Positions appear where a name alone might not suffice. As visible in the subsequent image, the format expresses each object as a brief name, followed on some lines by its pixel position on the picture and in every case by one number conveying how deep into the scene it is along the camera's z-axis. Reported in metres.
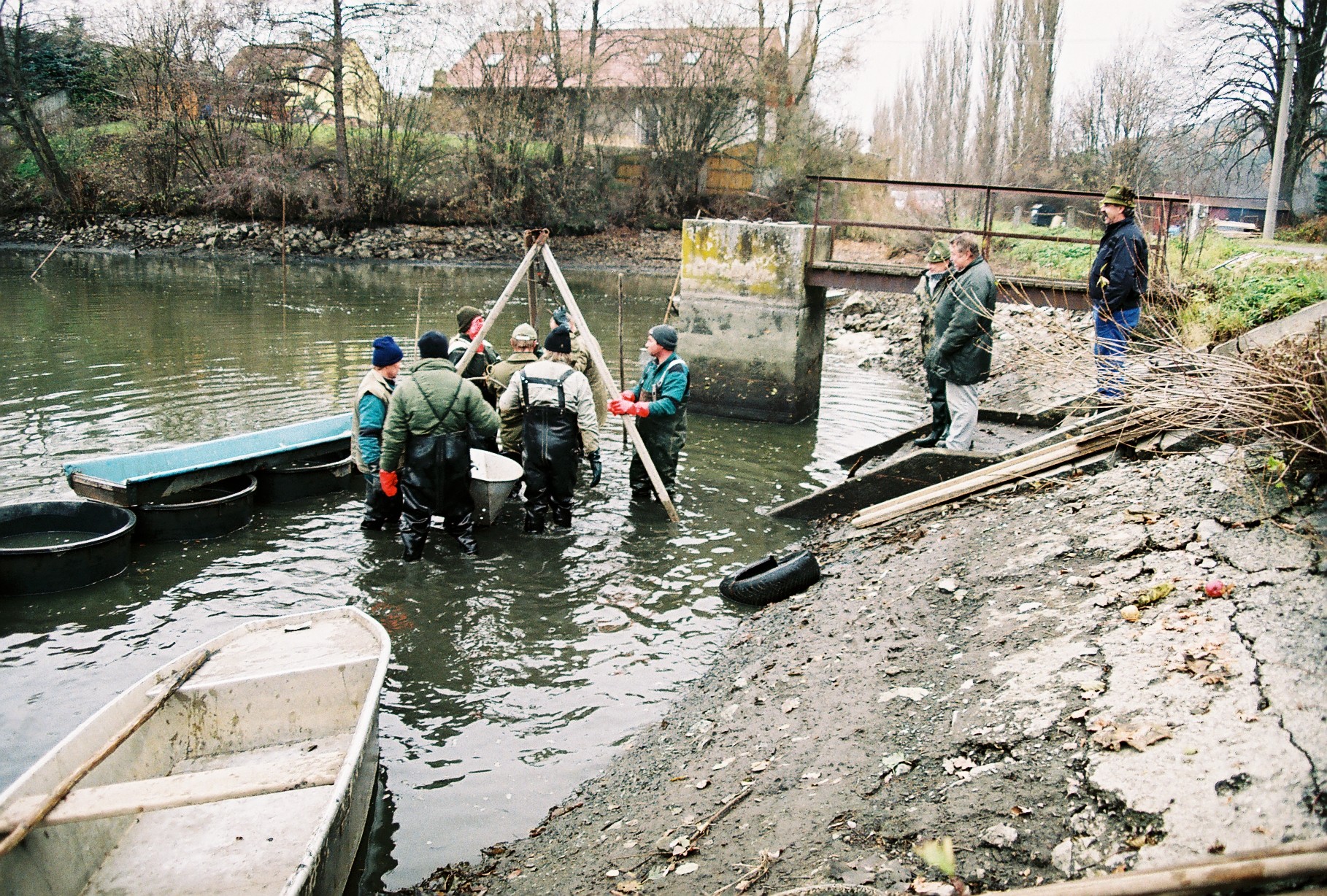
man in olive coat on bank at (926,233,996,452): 8.84
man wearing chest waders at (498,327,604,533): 8.82
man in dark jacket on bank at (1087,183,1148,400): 8.29
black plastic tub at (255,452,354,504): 9.85
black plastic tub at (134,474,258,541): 8.64
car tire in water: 7.68
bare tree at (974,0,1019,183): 37.53
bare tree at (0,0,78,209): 35.34
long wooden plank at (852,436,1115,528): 7.72
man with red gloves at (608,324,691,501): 9.48
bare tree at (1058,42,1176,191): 33.12
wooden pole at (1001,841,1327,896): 2.71
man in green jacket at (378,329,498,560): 7.86
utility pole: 20.48
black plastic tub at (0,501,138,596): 7.44
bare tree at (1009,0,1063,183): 36.44
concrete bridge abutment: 14.27
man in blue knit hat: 8.42
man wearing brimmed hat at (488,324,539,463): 9.27
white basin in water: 9.13
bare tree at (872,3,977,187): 40.25
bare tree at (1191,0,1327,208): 26.41
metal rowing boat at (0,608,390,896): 3.98
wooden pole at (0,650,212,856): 3.75
